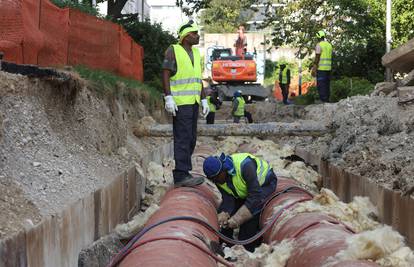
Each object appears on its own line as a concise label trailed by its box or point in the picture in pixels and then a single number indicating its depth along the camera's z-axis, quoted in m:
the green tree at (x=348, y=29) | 20.45
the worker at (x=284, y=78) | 22.79
